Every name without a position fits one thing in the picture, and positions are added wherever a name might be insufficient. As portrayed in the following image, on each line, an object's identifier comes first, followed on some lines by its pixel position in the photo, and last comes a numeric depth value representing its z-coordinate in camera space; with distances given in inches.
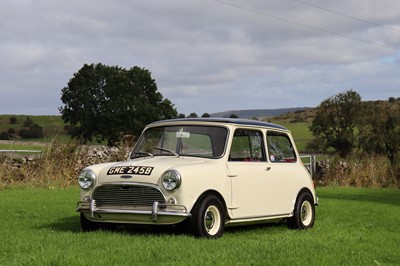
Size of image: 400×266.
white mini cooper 337.4
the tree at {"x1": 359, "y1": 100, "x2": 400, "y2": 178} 2098.7
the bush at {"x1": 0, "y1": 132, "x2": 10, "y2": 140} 2970.0
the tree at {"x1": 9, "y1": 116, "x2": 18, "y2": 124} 3714.1
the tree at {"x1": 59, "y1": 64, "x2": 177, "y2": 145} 2874.0
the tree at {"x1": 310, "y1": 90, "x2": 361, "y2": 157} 2667.3
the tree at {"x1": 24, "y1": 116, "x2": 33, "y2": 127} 3624.5
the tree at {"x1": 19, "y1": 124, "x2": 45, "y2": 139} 3117.6
